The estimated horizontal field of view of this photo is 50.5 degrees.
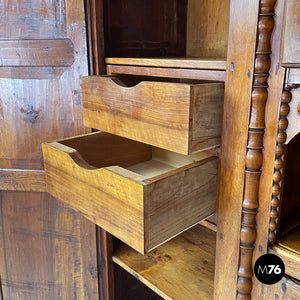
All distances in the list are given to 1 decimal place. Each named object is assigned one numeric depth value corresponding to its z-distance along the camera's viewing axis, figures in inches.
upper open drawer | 26.3
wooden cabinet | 25.4
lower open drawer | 26.3
